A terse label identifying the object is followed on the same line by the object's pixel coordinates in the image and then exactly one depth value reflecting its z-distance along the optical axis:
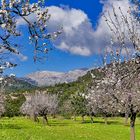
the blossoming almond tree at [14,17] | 4.42
